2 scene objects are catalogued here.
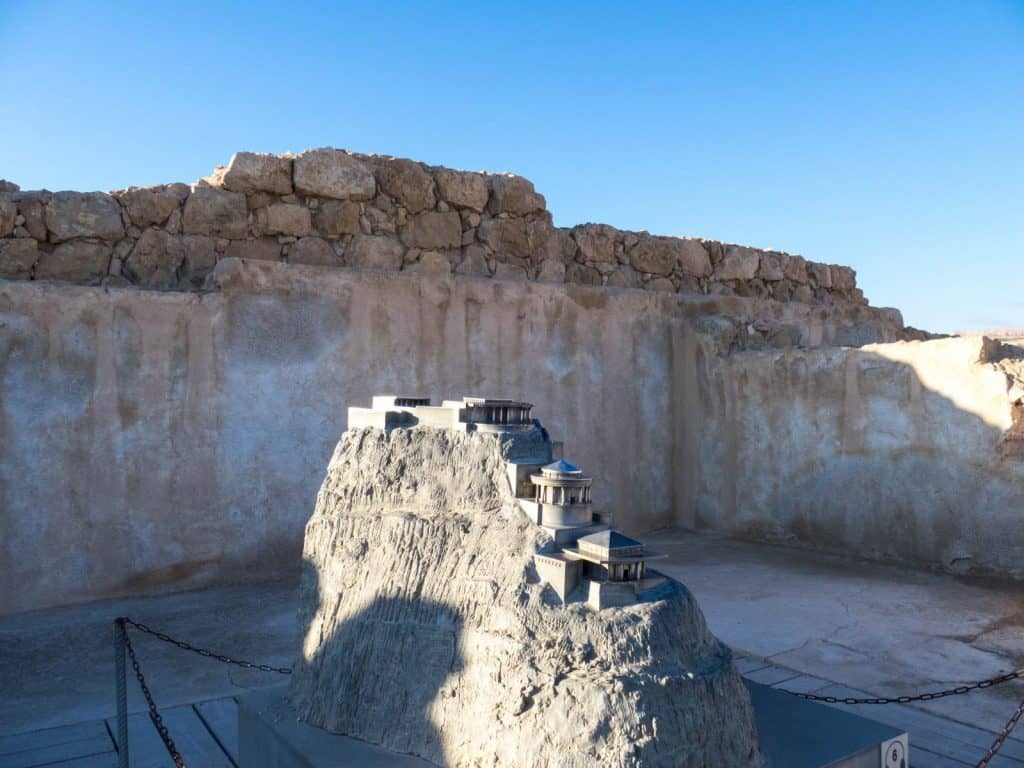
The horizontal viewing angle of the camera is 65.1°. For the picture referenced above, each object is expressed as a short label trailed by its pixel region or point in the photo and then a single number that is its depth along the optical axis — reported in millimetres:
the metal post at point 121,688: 3322
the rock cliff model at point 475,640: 2383
